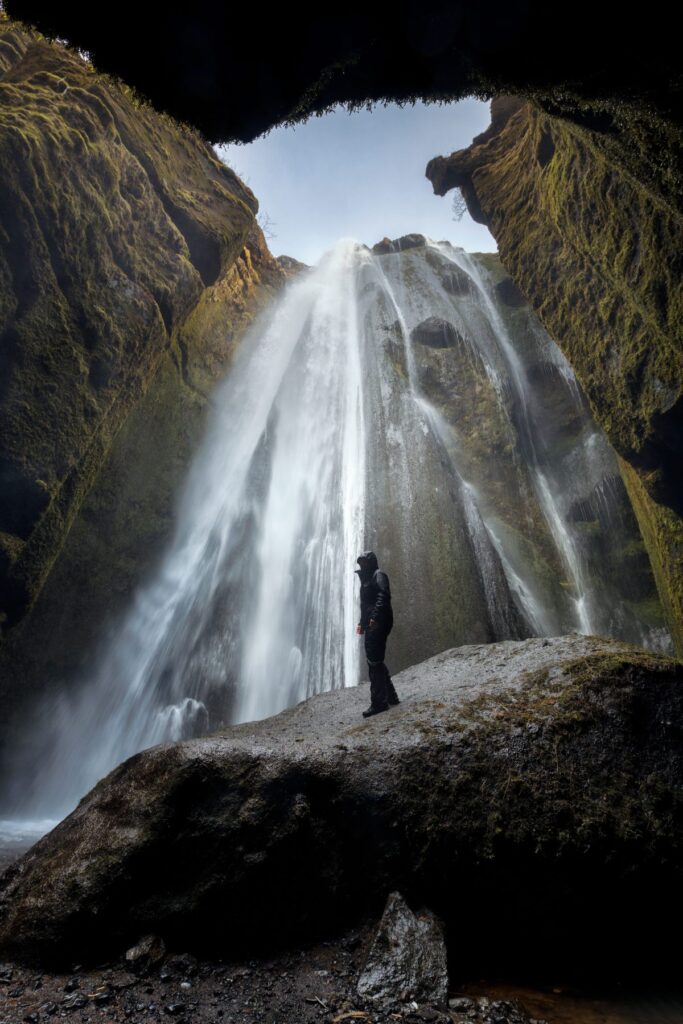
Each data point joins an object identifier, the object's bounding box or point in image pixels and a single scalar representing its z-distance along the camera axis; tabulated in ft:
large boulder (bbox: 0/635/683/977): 11.15
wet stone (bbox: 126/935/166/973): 10.23
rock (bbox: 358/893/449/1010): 9.53
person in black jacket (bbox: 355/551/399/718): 17.25
